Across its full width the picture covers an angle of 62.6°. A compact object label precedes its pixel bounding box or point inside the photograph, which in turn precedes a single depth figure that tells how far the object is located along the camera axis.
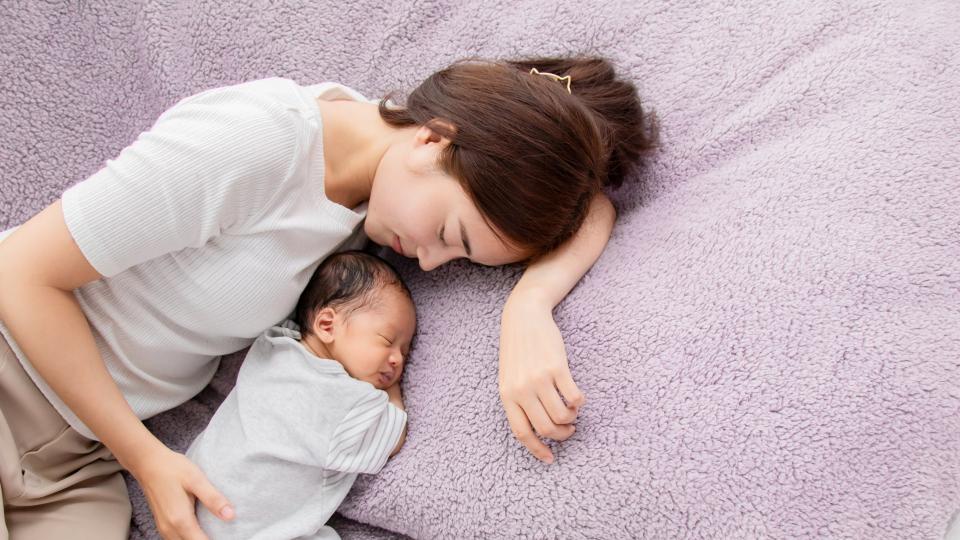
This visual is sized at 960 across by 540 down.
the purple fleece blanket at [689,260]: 0.88
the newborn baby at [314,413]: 1.04
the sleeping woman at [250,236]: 0.94
